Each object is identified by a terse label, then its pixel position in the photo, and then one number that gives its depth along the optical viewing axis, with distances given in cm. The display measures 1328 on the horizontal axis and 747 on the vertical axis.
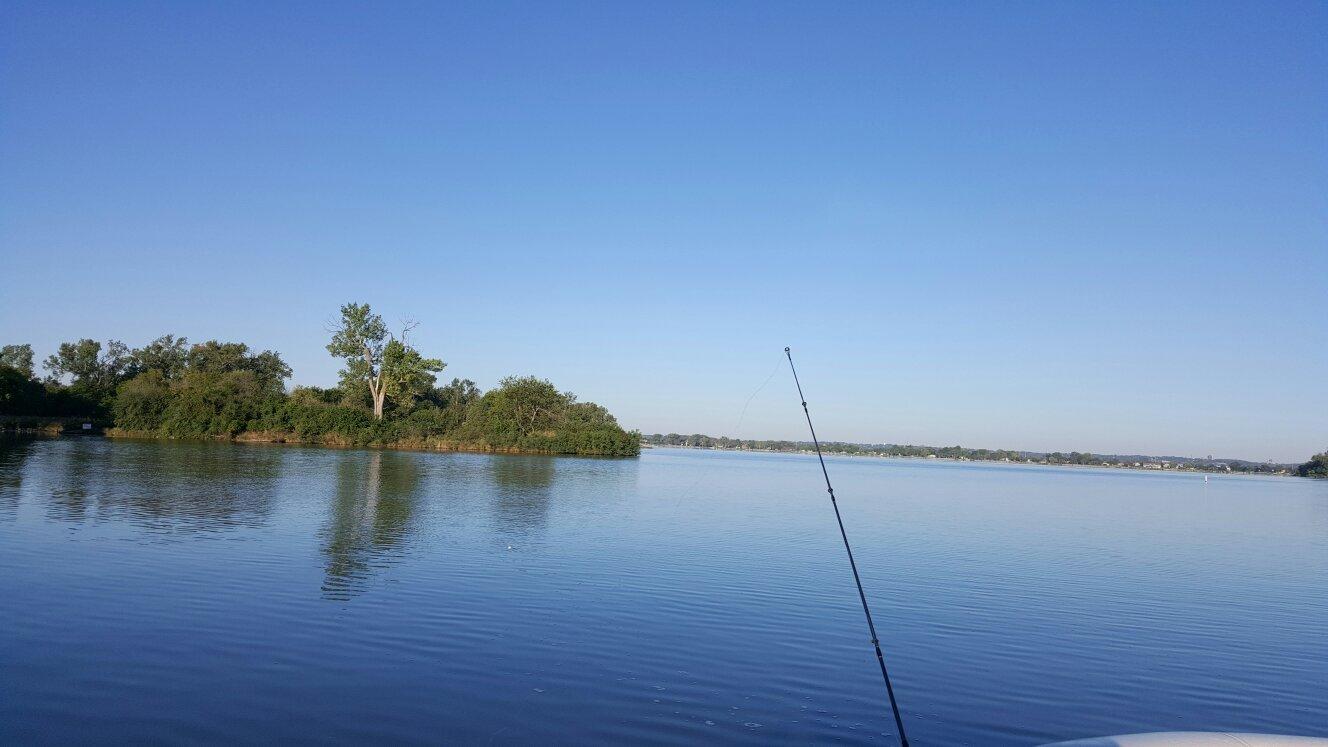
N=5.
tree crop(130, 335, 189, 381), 8738
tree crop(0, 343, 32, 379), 8969
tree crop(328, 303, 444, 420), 7394
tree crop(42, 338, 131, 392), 8625
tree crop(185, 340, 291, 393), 8800
